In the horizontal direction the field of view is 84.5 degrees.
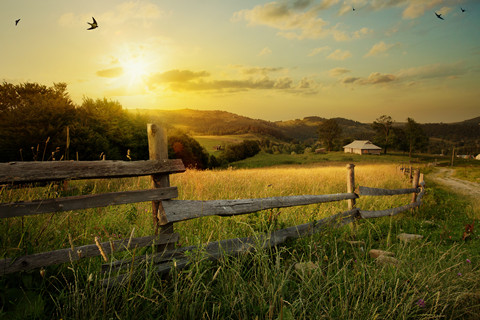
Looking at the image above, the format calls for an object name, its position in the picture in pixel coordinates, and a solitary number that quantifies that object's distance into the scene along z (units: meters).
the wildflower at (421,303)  2.29
